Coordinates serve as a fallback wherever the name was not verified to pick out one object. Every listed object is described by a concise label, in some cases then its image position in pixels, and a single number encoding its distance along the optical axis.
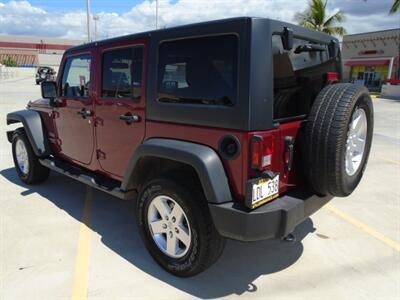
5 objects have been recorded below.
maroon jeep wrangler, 2.59
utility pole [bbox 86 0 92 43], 26.72
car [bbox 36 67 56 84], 31.93
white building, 34.78
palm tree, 33.88
